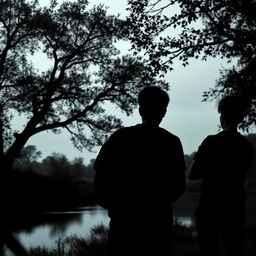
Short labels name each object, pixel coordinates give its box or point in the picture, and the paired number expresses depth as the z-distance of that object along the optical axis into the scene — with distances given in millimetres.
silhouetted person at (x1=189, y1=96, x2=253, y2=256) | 3986
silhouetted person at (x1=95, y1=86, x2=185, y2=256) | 3180
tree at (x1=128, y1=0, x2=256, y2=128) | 12242
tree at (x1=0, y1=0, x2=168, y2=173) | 24406
